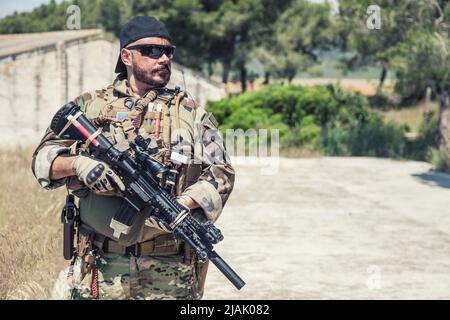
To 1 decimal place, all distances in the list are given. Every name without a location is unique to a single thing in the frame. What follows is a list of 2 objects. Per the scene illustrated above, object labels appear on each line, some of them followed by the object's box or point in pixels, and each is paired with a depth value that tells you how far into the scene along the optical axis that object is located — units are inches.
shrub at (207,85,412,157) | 767.7
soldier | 124.3
